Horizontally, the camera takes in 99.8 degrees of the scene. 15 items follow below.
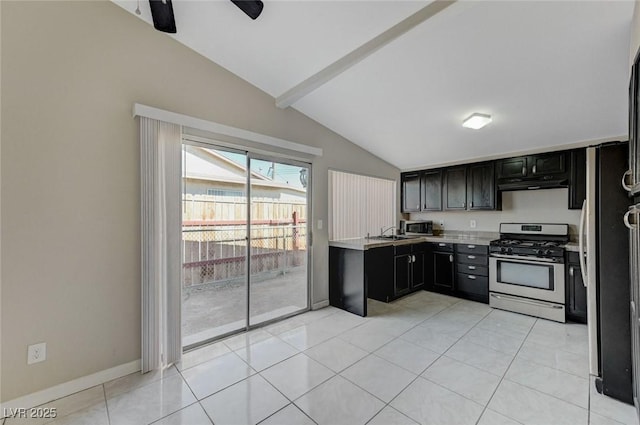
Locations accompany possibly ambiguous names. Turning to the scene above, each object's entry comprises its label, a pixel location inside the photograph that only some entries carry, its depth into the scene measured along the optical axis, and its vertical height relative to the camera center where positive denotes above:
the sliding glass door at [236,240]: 2.82 -0.30
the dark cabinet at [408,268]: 3.95 -0.83
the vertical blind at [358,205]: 3.94 +0.15
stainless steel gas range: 3.23 -0.75
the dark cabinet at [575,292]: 3.10 -0.92
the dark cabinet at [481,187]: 4.07 +0.42
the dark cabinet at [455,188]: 4.37 +0.42
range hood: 3.53 +0.39
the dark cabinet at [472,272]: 3.82 -0.85
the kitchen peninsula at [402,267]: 3.51 -0.78
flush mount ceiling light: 2.98 +1.04
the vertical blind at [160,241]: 2.29 -0.23
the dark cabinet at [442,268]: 4.16 -0.86
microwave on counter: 4.81 -0.24
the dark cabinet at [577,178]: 3.34 +0.44
